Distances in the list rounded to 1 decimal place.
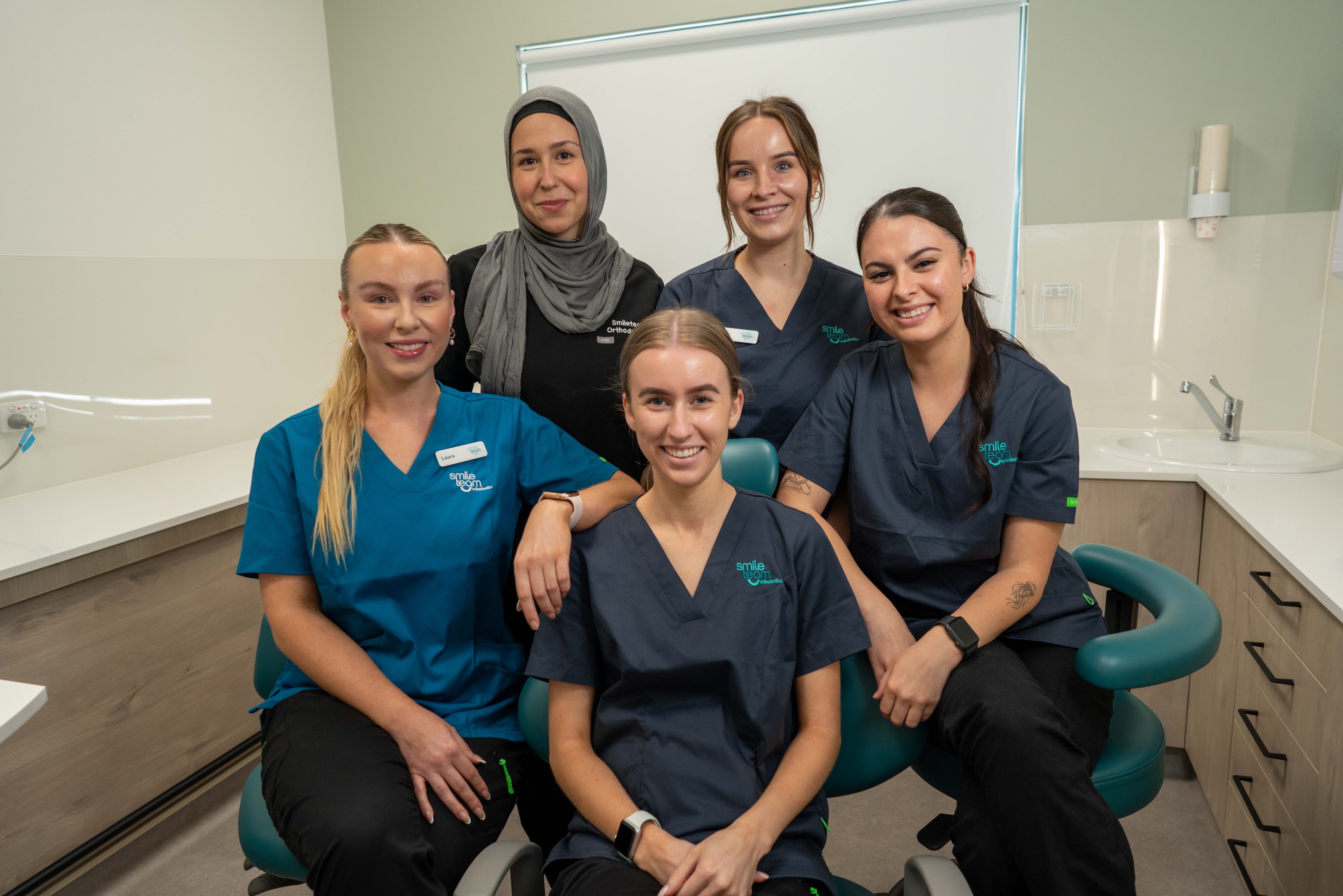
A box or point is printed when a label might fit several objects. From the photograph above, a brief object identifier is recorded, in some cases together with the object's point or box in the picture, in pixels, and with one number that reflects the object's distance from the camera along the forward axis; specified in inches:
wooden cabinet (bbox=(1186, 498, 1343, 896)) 58.2
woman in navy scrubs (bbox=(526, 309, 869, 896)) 45.5
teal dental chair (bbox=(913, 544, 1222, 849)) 48.8
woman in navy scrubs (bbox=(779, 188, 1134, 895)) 52.3
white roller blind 107.3
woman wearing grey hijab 70.6
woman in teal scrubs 51.3
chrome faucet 99.7
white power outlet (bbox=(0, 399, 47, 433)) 86.8
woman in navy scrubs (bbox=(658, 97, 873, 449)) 67.0
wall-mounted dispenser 95.2
